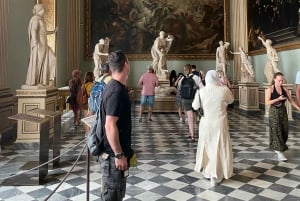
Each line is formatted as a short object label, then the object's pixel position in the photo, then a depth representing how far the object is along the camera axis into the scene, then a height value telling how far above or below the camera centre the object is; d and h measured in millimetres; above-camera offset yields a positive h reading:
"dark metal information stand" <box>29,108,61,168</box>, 5116 -492
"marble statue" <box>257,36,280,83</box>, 10648 +1562
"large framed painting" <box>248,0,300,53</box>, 11055 +3482
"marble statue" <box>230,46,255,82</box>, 13312 +1615
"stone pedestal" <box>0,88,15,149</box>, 7163 -168
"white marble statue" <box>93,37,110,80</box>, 15007 +2552
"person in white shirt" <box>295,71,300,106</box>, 5145 +338
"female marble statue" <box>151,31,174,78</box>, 14789 +2527
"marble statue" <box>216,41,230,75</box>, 15586 +2501
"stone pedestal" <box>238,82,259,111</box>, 13070 +387
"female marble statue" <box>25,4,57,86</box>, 6863 +1246
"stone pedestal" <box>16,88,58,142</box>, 6695 +15
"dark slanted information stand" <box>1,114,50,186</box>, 4414 -817
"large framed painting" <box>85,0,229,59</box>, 17469 +4674
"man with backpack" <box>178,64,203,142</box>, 7250 +294
